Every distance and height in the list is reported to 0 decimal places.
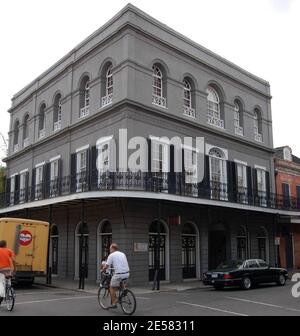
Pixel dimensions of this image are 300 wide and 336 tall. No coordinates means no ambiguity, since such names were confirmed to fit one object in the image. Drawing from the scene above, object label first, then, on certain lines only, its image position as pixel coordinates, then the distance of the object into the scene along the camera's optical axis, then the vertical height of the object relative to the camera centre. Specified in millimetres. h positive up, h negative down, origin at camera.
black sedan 17266 -947
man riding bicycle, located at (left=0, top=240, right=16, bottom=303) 11272 -278
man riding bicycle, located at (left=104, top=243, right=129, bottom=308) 11070 -468
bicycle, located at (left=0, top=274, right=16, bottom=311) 11227 -1107
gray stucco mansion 19922 +5030
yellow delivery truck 17953 +262
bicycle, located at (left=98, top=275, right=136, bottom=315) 10672 -1166
